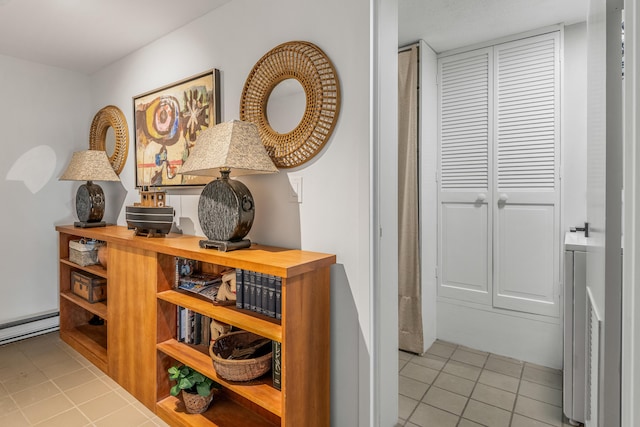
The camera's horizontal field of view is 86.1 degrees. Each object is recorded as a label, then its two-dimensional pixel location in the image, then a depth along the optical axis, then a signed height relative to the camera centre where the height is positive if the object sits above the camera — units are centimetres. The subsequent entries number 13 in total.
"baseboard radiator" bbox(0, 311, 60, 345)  286 -103
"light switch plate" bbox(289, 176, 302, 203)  177 +10
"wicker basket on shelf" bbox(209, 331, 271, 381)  153 -72
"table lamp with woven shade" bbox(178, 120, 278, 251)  159 +18
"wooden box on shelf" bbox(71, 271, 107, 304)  262 -61
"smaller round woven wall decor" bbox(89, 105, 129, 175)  288 +68
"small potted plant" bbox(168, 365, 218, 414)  179 -94
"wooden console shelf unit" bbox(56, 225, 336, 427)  141 -61
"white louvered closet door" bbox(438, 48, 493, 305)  266 +24
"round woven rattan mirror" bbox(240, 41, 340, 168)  163 +57
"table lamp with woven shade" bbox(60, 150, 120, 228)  265 +24
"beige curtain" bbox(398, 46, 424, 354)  260 +1
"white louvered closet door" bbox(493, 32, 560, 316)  240 +23
